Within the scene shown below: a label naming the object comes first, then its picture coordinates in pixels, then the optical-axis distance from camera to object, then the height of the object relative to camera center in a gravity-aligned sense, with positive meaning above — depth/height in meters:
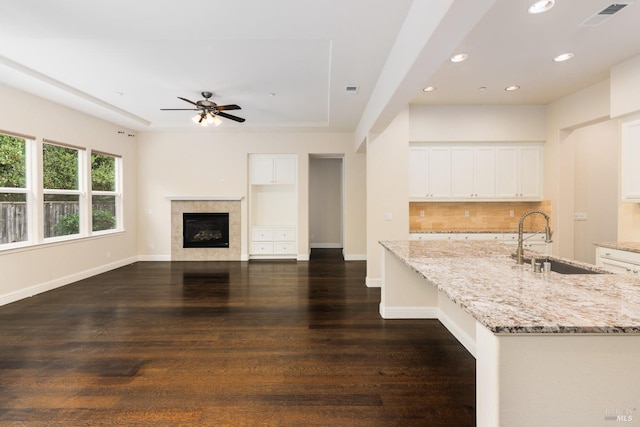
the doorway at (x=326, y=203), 8.94 +0.17
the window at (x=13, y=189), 4.19 +0.28
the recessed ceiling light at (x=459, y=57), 3.38 +1.64
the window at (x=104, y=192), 5.88 +0.35
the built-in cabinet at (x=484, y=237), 5.12 -0.46
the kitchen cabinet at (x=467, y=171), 5.28 +0.64
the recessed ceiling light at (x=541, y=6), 2.47 +1.62
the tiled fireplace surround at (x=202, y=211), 7.07 -0.42
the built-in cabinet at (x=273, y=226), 7.17 -0.13
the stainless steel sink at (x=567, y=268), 2.09 -0.42
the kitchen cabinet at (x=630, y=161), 3.53 +0.54
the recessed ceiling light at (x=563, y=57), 3.39 +1.66
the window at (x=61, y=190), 4.84 +0.32
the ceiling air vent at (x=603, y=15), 2.55 +1.64
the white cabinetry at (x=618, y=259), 3.26 -0.56
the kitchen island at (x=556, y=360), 1.15 -0.57
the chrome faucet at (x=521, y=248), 2.20 -0.28
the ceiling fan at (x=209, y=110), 4.70 +1.51
